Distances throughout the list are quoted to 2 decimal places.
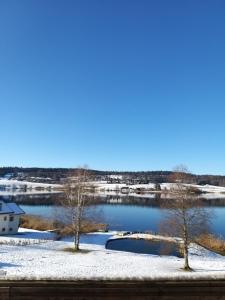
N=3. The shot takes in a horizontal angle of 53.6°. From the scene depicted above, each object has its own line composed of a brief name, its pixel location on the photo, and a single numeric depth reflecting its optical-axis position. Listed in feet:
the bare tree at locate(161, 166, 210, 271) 65.51
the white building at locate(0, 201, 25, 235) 101.15
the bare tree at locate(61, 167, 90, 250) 82.22
